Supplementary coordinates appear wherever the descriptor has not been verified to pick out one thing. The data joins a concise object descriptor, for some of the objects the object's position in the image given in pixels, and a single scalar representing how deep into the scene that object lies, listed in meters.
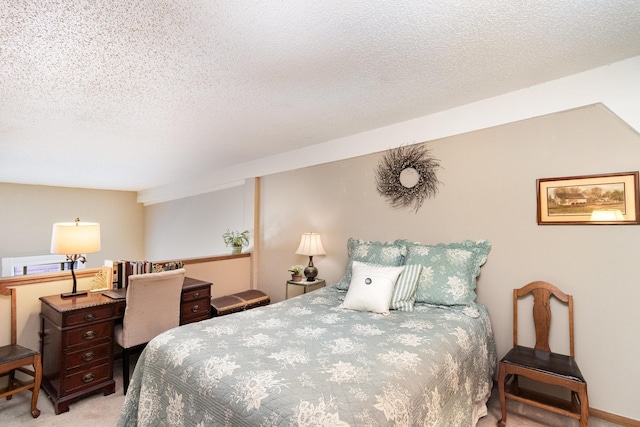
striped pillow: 2.28
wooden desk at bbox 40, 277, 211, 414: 2.21
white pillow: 2.22
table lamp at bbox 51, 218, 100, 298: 2.47
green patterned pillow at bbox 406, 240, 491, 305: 2.29
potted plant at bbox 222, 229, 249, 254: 4.50
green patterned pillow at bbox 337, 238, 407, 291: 2.66
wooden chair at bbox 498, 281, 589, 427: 1.72
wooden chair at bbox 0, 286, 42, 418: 2.04
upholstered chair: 2.43
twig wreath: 2.84
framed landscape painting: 1.96
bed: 1.15
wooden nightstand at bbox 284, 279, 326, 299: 3.47
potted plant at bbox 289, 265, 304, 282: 3.67
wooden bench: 3.43
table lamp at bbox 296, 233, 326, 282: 3.48
